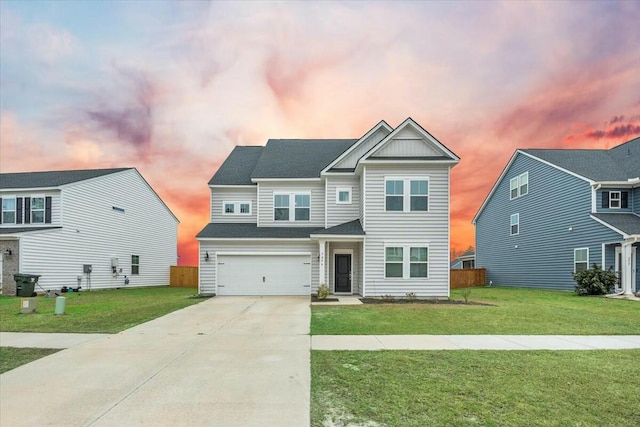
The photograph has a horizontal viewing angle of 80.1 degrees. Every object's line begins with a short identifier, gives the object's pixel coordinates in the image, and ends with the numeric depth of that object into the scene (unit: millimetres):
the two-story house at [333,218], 17344
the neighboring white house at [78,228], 20141
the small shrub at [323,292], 16797
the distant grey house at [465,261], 38219
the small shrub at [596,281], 17984
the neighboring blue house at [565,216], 18953
